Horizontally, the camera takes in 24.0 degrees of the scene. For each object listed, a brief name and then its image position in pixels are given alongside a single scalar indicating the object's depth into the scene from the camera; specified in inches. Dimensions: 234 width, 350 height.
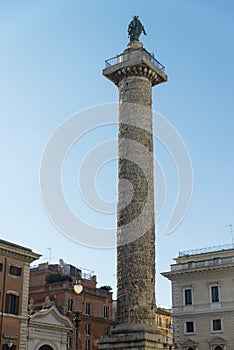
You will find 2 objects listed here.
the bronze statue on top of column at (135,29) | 1299.2
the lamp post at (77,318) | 754.8
